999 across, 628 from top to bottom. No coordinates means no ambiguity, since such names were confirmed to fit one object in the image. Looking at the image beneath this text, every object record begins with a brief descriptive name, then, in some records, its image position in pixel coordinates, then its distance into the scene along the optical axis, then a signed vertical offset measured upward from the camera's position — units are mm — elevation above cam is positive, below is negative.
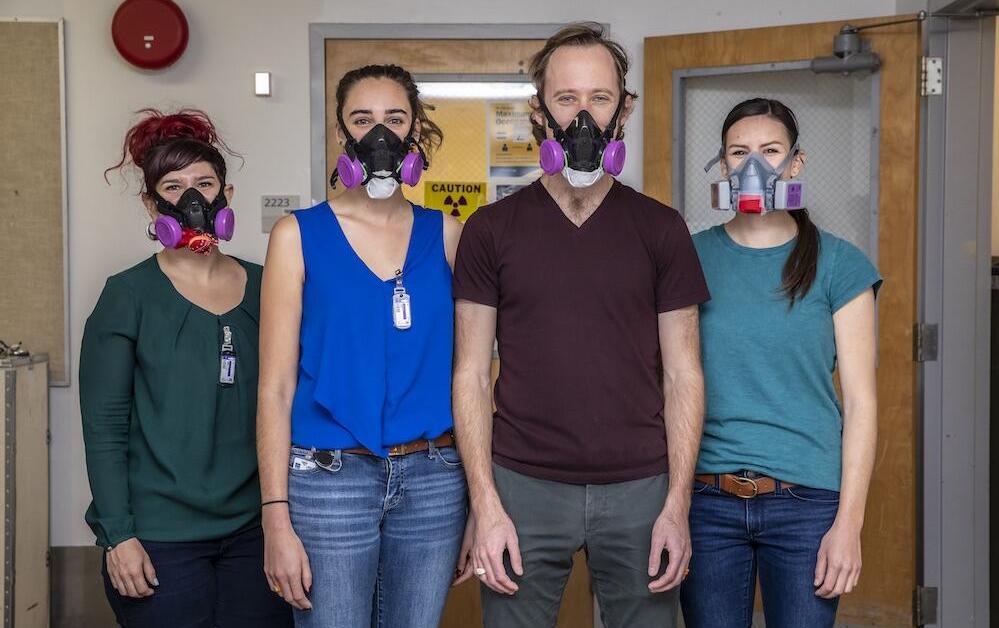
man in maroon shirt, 1795 -164
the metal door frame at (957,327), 3324 -116
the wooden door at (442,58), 3672 +867
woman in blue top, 1778 -210
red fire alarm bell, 3551 +933
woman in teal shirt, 1873 -259
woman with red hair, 1985 -322
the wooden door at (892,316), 3326 -79
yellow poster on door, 3721 +574
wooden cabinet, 3281 -684
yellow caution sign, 3717 +358
